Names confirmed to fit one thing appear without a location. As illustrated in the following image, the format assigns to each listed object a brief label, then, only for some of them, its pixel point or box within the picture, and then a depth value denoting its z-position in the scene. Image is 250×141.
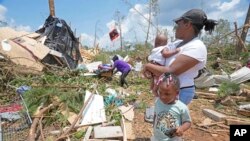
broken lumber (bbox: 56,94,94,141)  2.14
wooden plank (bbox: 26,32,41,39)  4.40
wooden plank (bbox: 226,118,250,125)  2.48
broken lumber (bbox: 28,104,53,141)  2.13
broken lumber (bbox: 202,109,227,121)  2.61
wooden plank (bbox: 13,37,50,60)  3.94
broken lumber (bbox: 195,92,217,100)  3.34
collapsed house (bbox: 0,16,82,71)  3.82
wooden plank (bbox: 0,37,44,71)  3.73
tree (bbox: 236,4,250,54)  5.43
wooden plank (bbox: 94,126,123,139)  2.16
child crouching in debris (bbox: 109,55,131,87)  3.64
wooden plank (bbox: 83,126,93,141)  2.17
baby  1.40
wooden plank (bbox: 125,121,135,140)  2.23
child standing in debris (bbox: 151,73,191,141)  1.32
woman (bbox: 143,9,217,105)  1.31
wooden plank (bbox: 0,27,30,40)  4.12
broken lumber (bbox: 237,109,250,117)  2.74
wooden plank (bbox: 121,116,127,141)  2.16
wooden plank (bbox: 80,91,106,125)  2.41
